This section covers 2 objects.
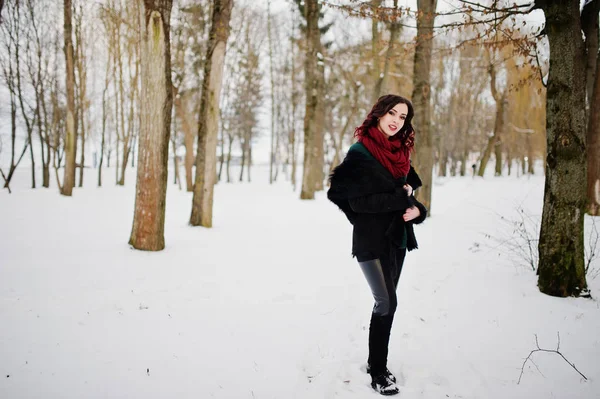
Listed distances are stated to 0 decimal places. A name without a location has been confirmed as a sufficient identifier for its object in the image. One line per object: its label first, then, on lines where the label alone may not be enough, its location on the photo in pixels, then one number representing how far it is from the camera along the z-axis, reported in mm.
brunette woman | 2242
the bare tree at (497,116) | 18094
